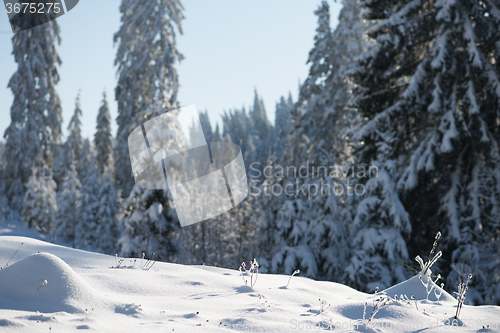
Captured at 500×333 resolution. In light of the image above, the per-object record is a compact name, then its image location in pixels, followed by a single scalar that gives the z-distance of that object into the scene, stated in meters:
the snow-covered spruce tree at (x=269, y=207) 16.56
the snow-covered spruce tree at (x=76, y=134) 34.53
